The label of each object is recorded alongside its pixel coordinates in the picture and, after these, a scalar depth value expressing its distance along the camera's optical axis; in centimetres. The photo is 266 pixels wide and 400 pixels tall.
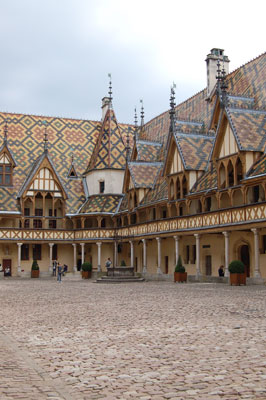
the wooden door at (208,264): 3497
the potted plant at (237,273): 2561
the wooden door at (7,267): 4650
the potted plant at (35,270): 4489
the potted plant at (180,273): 3177
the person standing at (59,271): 3662
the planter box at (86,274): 4278
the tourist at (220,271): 3102
